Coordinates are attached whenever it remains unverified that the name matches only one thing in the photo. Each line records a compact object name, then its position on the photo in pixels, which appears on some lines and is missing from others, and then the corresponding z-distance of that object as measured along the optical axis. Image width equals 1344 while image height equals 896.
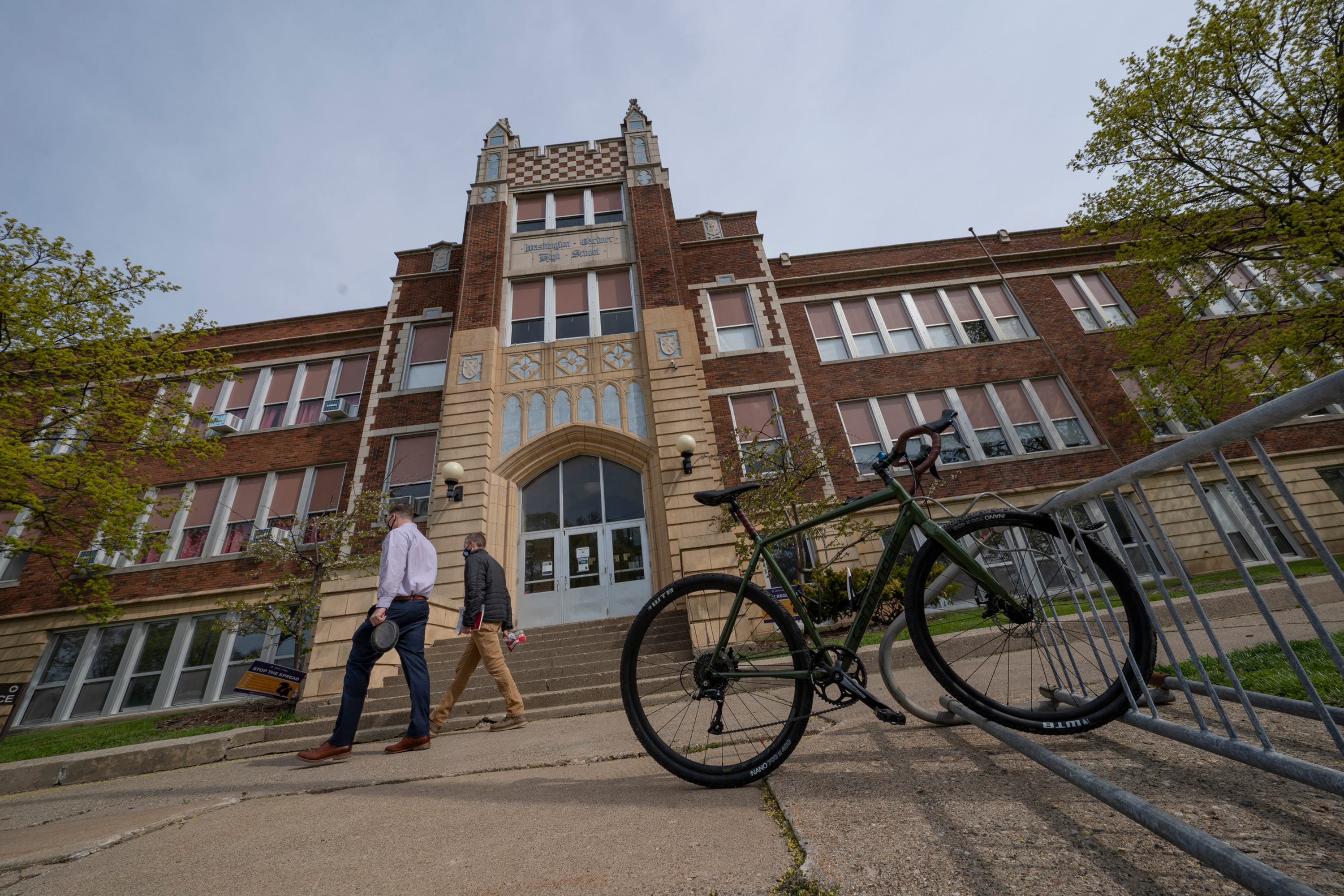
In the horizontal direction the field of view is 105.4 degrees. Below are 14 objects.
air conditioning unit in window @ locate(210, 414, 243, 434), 14.69
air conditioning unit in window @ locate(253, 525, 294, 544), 10.34
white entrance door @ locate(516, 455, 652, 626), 10.96
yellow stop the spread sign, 7.14
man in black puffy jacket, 5.00
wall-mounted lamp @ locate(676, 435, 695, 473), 10.41
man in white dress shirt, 4.12
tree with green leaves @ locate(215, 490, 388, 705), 9.27
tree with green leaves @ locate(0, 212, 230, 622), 10.09
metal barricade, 1.10
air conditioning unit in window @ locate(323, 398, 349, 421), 14.95
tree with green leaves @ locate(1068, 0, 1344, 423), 9.45
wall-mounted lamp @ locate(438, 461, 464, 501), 10.73
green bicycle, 2.00
